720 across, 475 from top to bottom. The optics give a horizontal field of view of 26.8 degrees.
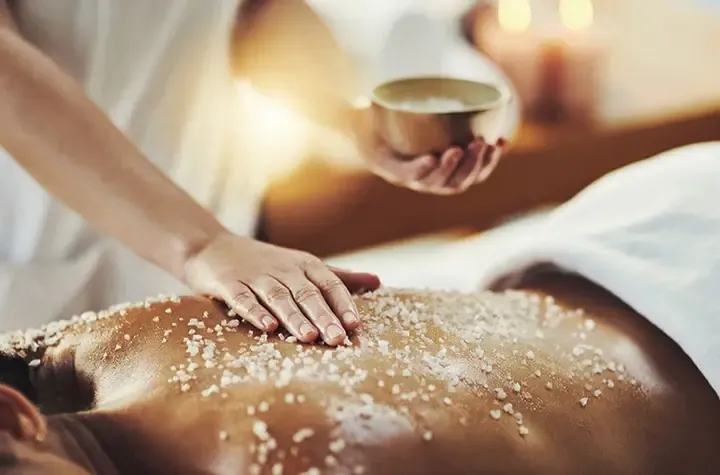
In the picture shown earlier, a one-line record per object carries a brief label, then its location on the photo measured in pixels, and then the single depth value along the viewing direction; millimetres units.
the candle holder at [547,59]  2678
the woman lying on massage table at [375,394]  1095
